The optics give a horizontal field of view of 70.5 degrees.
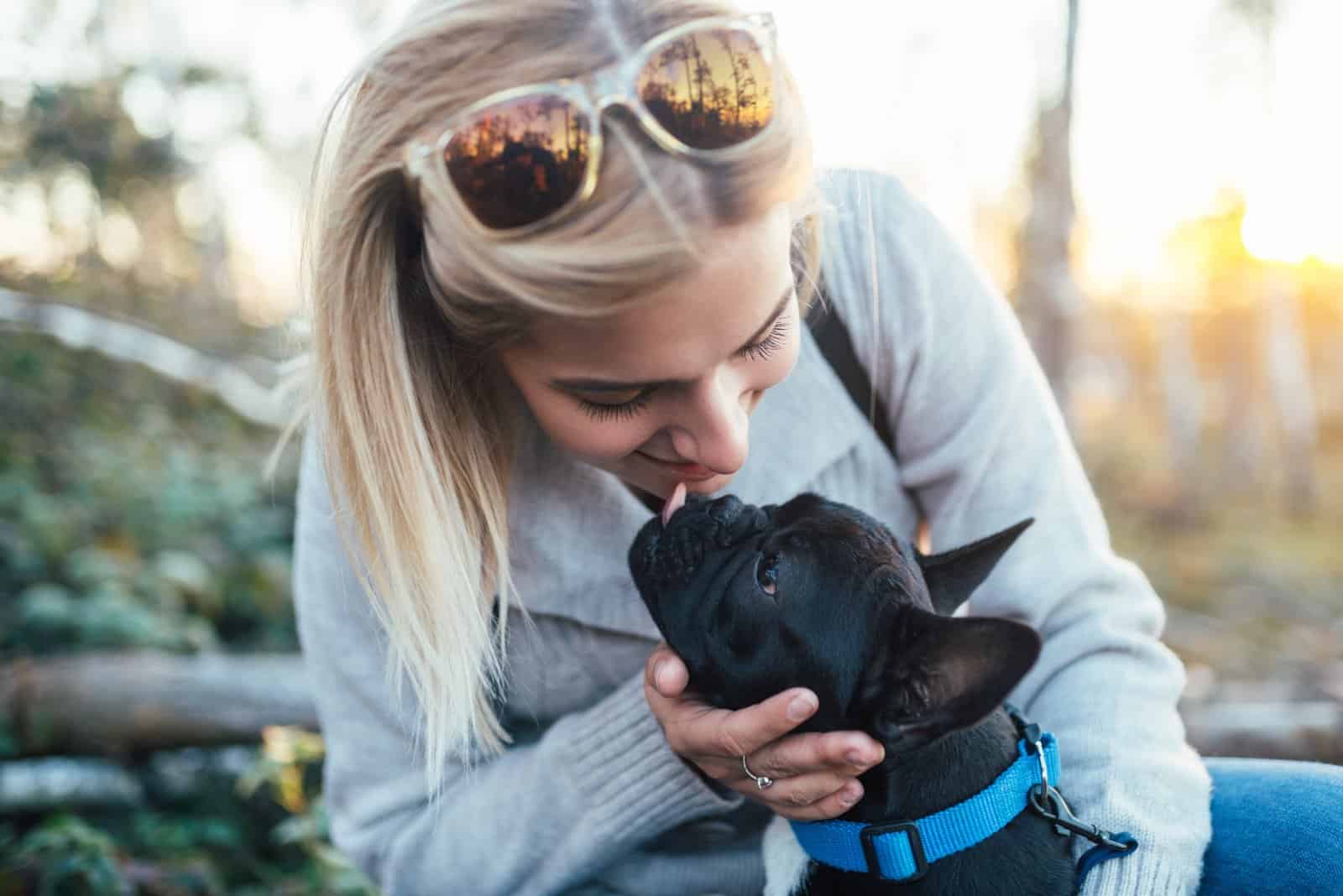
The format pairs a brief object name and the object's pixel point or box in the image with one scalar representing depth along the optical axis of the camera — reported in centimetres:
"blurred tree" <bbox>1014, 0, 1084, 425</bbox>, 542
